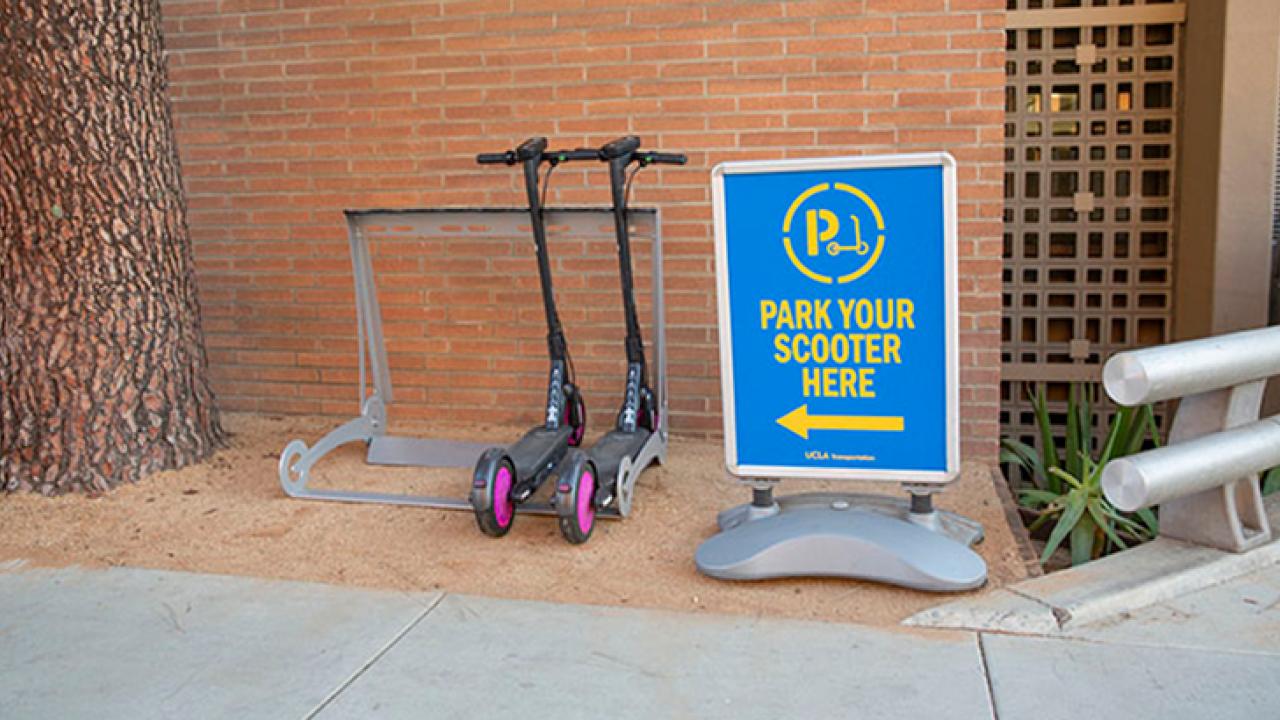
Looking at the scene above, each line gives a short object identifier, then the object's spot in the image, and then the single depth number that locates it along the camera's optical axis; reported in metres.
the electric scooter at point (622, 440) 4.17
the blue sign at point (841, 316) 3.79
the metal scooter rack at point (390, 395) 4.84
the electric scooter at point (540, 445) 4.20
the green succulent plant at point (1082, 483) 4.50
